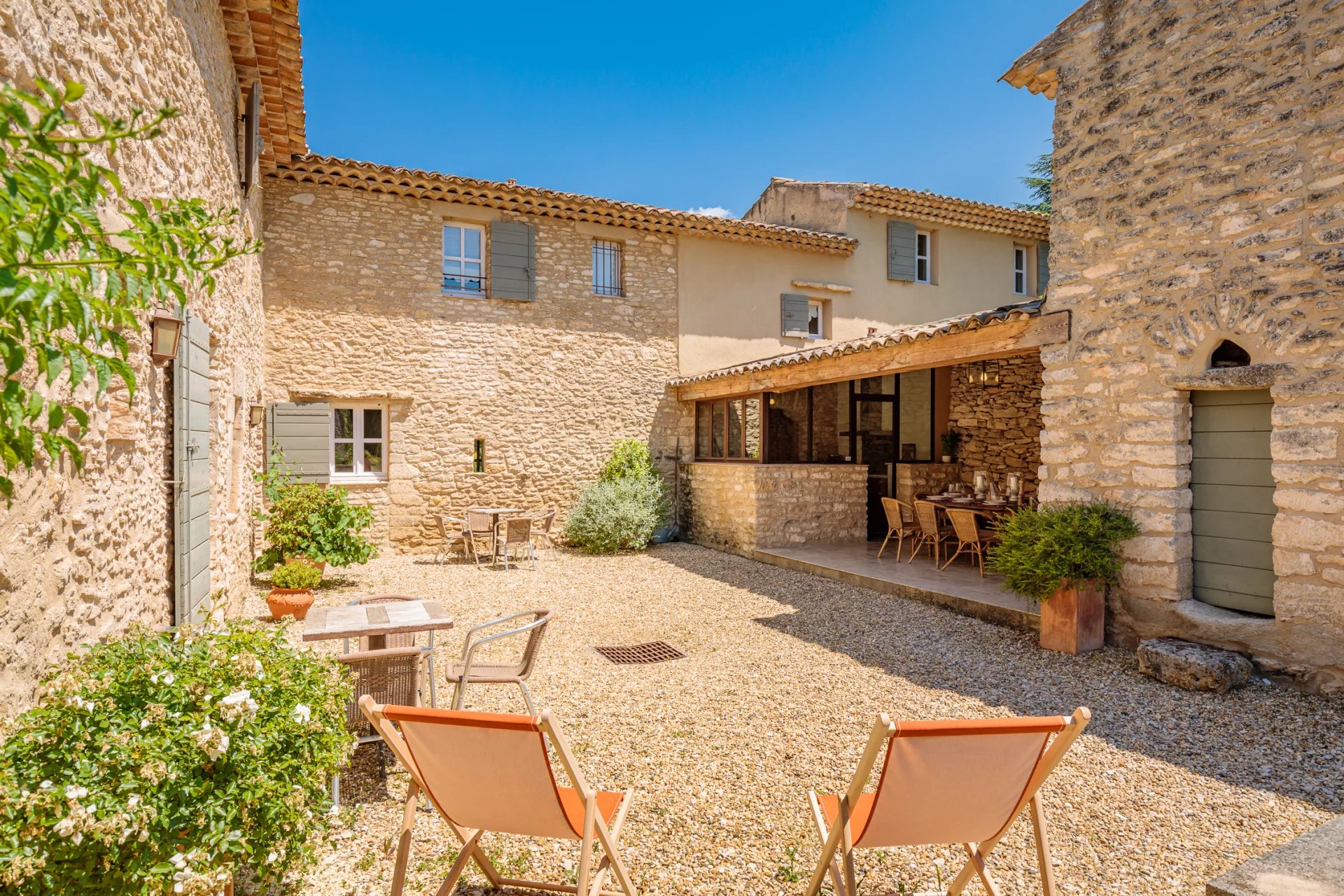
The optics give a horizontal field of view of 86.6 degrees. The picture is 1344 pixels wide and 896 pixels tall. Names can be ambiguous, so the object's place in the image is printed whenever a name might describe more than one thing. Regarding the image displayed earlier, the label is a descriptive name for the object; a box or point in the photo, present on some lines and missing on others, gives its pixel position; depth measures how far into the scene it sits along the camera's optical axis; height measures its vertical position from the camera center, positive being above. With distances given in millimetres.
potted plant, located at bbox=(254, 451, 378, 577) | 7578 -930
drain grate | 5289 -1609
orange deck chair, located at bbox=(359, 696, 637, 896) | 2031 -1000
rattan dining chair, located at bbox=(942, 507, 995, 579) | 7414 -922
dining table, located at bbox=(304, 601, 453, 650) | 3488 -938
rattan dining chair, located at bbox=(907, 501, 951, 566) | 7992 -983
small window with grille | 11266 +2782
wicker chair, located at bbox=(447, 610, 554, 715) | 3498 -1171
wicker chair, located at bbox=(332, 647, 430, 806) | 3248 -1105
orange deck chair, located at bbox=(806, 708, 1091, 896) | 2002 -1006
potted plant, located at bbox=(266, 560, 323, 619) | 6441 -1377
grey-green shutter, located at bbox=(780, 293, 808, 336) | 12367 +2248
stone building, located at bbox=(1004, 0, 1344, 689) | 4277 +895
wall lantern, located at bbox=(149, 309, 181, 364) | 3439 +513
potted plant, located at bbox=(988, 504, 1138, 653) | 5090 -890
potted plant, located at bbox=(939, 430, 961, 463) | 11023 -16
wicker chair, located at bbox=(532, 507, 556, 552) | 9664 -1231
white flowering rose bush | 1634 -843
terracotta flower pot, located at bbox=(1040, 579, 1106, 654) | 5142 -1268
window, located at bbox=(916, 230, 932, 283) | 13625 +3594
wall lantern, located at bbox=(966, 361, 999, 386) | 10312 +1019
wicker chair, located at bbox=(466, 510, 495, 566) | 9219 -1098
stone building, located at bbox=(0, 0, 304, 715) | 2133 +197
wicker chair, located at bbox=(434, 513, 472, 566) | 9516 -1223
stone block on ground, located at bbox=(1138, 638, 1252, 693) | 4371 -1386
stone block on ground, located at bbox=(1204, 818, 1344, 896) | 1739 -1088
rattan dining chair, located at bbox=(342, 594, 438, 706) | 3730 -1200
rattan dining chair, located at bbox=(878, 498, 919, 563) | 8547 -946
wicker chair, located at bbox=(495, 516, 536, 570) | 8852 -1141
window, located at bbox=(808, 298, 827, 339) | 12898 +2258
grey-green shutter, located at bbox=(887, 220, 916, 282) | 13102 +3574
